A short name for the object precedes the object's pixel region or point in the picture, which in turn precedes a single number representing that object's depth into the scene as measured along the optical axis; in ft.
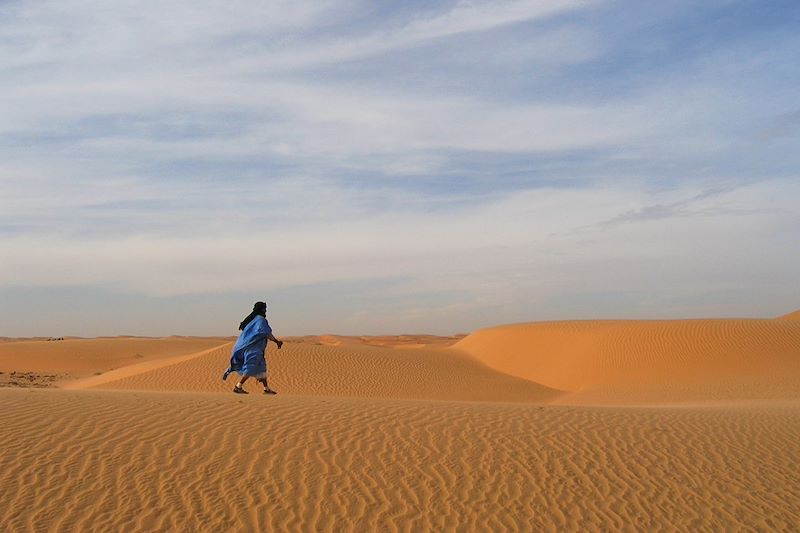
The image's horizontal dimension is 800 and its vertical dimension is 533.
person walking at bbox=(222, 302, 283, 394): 45.34
